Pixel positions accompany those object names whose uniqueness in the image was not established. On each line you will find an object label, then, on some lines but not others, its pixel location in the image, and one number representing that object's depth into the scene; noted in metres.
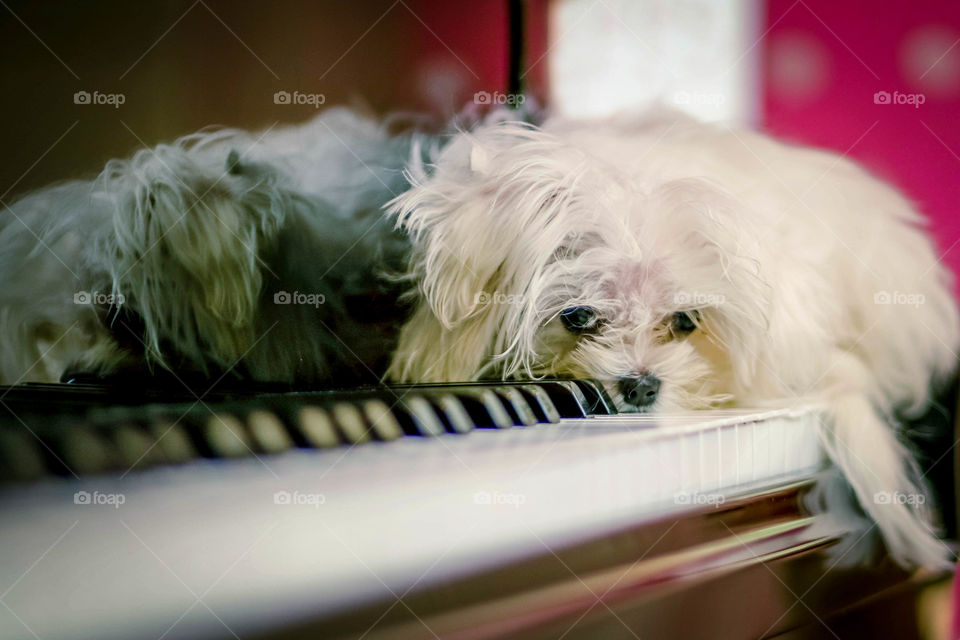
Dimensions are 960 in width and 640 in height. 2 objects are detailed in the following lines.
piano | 0.49
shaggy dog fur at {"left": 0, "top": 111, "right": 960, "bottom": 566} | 0.56
